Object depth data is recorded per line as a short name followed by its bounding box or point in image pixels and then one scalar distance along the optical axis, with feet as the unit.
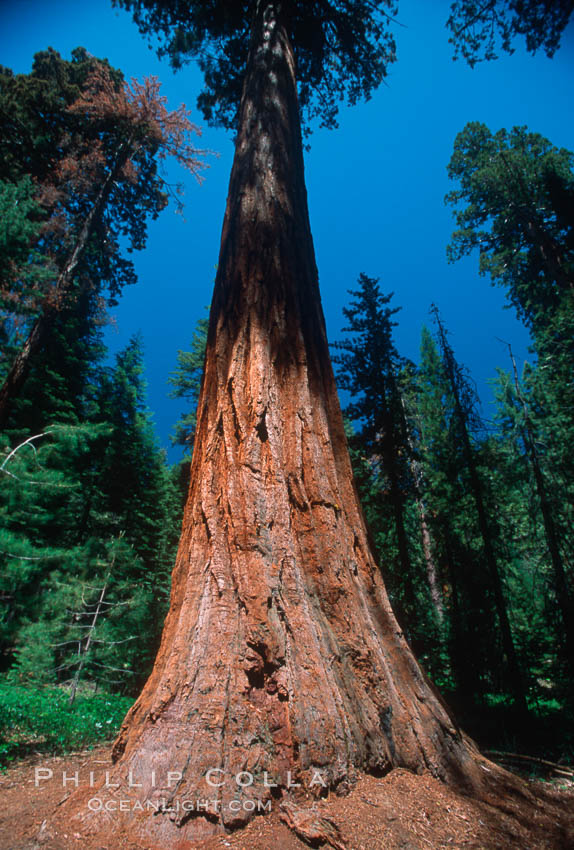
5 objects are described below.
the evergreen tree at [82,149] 36.17
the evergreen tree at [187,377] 60.75
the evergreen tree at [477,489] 23.18
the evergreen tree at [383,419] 31.19
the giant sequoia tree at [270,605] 4.84
